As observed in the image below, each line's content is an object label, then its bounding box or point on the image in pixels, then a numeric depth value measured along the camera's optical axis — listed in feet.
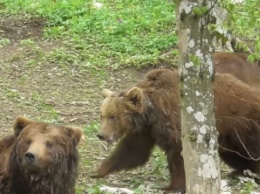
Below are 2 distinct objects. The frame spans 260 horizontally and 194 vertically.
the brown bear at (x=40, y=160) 39.65
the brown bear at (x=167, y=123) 52.19
